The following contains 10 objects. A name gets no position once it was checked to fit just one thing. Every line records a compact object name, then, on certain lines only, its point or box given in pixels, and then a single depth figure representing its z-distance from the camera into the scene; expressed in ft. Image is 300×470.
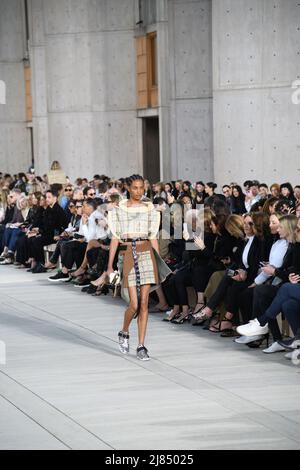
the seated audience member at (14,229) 70.90
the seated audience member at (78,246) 57.72
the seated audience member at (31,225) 66.28
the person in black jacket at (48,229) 64.85
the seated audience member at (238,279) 39.45
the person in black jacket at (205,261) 42.29
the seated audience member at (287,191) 64.64
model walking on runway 36.35
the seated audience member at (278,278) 36.58
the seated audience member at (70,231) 61.57
